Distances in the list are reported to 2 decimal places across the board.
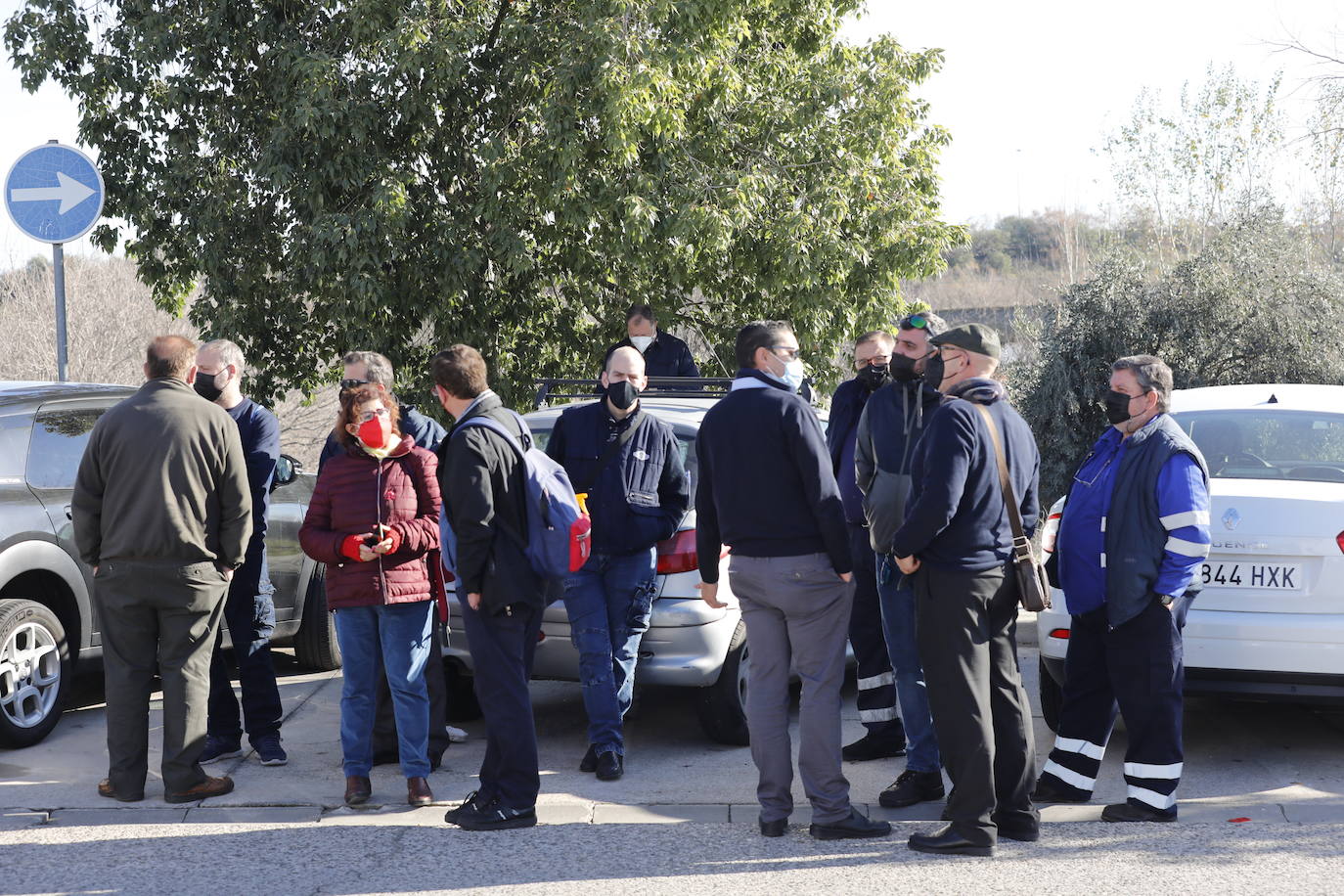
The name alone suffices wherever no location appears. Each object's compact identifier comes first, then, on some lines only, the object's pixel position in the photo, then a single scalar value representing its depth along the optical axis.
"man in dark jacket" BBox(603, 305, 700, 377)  8.24
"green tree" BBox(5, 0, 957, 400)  10.16
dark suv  6.07
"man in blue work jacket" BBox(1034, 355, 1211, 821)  4.96
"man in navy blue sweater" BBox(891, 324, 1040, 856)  4.58
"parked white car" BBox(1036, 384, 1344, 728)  5.43
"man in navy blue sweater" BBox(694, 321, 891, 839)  4.79
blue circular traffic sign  7.79
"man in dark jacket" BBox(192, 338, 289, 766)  5.95
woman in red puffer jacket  5.22
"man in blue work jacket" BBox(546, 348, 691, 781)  5.74
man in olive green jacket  5.25
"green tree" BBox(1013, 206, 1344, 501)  14.35
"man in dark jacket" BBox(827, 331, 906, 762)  5.89
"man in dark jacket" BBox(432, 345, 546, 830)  4.89
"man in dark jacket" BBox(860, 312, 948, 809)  5.24
